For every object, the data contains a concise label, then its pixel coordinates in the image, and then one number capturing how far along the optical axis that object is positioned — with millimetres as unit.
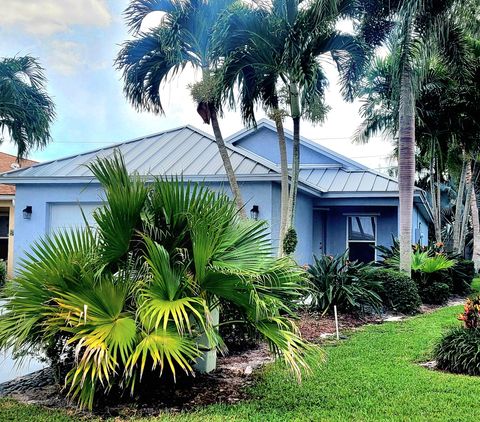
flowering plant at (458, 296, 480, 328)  6634
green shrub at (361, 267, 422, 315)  11336
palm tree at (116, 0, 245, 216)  11359
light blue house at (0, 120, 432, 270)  13602
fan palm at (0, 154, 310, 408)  4703
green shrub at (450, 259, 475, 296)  15180
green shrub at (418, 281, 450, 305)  13156
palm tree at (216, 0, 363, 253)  10703
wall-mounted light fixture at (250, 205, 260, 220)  13367
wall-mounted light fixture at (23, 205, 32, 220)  14914
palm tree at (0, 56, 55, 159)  14219
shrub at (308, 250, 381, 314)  10344
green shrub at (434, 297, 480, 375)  6164
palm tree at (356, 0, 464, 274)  11844
